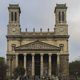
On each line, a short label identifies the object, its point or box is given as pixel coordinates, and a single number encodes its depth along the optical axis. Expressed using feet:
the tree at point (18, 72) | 182.07
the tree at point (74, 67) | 243.18
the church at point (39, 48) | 220.53
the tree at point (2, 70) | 160.05
